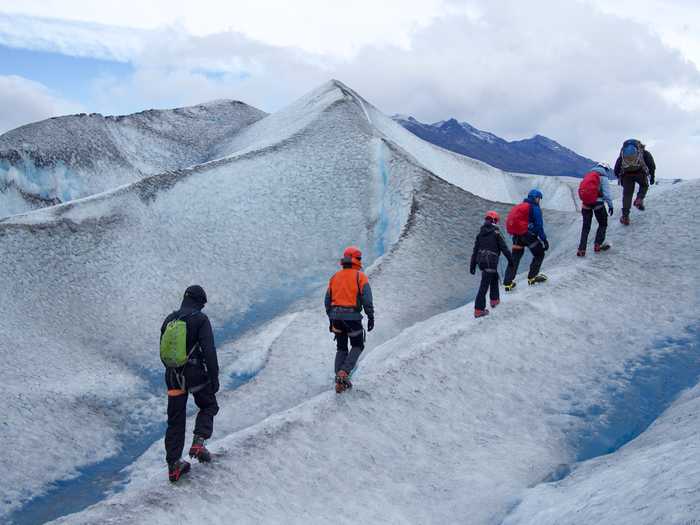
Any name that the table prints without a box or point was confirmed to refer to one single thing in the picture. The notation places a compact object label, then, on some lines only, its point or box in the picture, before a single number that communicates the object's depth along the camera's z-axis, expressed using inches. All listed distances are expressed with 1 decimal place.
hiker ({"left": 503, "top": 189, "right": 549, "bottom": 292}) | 540.7
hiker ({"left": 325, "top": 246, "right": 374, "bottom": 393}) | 397.4
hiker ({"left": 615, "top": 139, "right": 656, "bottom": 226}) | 614.9
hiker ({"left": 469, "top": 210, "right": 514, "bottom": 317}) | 495.5
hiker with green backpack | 302.5
